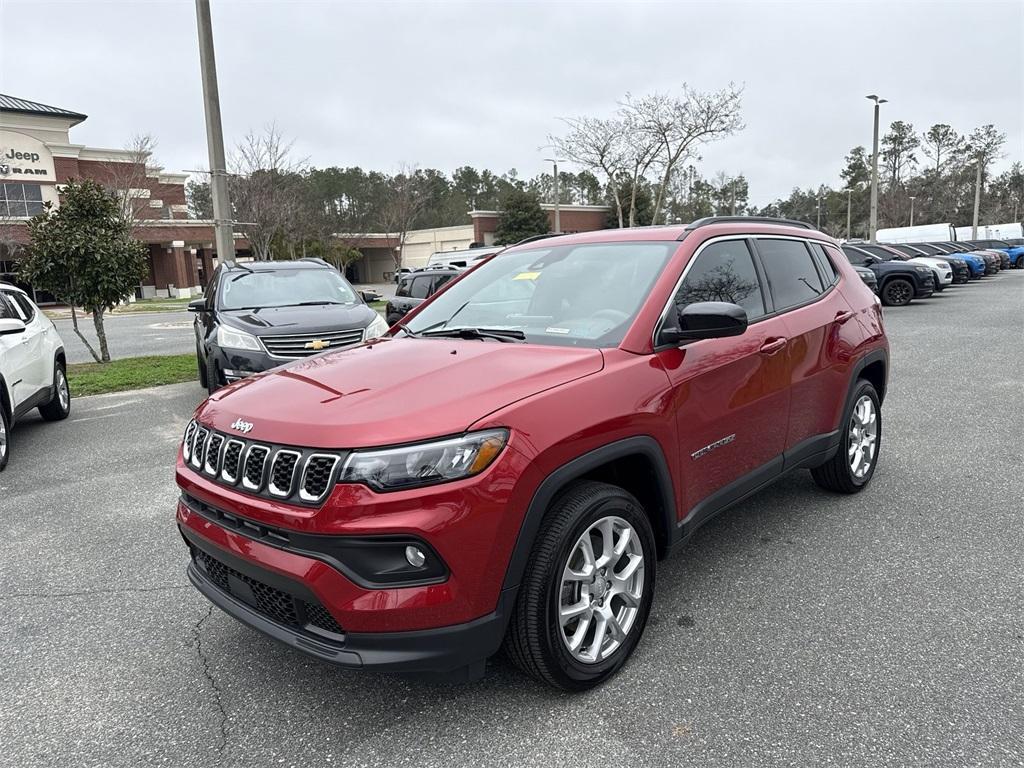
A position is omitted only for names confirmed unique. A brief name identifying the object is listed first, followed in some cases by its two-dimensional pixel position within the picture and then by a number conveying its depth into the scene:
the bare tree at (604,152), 35.06
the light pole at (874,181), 28.30
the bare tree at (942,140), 77.06
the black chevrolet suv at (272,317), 7.27
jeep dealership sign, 40.19
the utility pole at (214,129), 11.38
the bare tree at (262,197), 26.39
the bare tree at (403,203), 45.16
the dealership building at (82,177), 38.94
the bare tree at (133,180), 33.97
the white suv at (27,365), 6.21
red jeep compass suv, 2.25
